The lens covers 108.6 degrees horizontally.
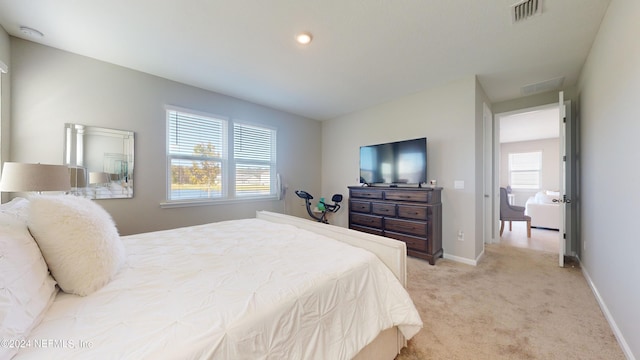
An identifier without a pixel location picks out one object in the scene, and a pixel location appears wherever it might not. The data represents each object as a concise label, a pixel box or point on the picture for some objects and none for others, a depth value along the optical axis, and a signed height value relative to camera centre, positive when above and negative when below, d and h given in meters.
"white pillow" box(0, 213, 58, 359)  0.65 -0.35
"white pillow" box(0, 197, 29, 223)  1.03 -0.14
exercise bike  4.39 -0.50
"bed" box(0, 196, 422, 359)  0.71 -0.48
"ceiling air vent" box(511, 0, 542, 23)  1.85 +1.43
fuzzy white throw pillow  0.96 -0.28
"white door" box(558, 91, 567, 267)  2.96 +0.10
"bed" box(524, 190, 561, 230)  5.18 -0.72
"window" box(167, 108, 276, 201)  3.35 +0.37
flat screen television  3.44 +0.30
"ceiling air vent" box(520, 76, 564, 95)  3.19 +1.40
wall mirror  2.55 +0.23
